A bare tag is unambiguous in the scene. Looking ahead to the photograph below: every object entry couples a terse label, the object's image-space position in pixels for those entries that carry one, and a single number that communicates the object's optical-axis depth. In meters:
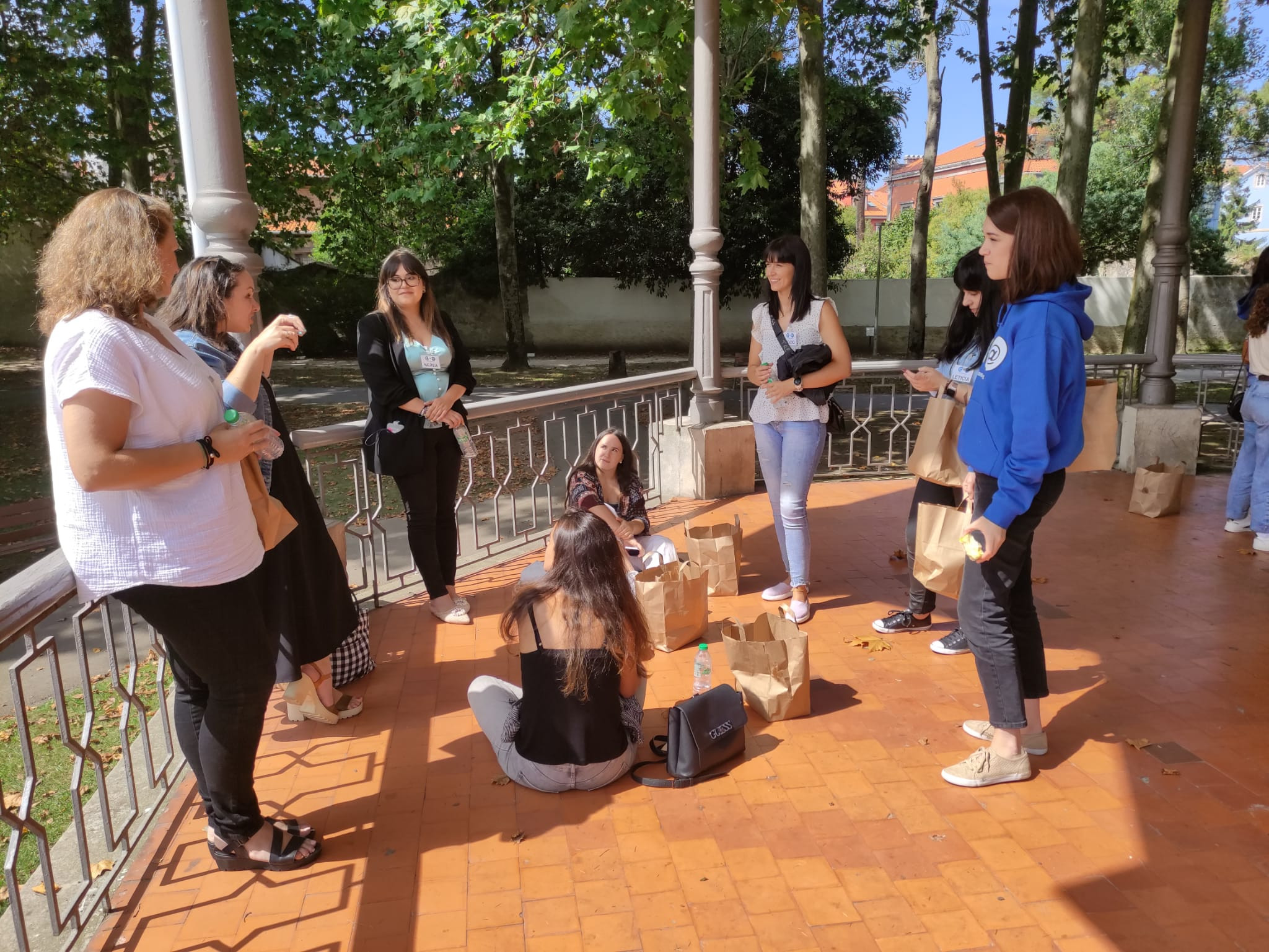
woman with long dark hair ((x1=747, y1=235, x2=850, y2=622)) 4.56
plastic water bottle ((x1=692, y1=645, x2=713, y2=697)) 3.79
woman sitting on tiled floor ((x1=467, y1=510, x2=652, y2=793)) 3.06
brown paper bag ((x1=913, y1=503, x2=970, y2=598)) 3.91
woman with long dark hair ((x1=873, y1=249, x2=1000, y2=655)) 3.94
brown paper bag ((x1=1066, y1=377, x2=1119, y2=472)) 3.22
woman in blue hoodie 2.86
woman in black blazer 4.43
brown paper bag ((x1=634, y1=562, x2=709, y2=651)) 4.39
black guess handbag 3.29
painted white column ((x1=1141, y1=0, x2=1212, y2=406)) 7.54
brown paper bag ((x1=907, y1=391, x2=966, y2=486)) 4.15
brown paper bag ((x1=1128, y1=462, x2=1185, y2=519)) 6.75
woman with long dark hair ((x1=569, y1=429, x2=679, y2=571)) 4.93
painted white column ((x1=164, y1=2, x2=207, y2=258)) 3.44
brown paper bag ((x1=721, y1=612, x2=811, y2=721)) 3.70
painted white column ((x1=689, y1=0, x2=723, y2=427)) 6.61
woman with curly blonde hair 2.11
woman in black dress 2.92
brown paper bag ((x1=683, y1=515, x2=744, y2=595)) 5.09
